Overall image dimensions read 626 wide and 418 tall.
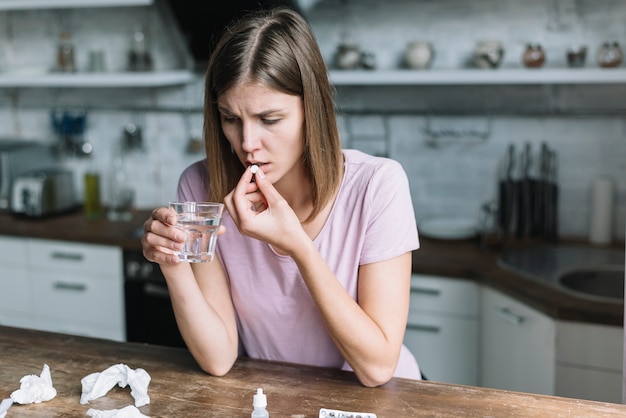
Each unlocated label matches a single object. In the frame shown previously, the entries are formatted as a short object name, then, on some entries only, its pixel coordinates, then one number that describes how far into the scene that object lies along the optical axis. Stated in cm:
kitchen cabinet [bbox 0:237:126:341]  341
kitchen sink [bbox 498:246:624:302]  280
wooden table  145
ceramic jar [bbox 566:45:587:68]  304
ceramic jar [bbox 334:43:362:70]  333
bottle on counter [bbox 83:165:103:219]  388
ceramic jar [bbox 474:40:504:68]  312
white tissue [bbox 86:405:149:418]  138
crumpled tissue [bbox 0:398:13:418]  144
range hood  321
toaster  372
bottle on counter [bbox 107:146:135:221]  392
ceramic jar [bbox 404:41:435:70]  325
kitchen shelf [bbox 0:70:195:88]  357
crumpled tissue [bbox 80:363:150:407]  150
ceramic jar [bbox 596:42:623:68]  297
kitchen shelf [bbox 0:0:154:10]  339
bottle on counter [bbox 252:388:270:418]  134
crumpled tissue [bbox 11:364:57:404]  149
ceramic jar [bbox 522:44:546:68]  308
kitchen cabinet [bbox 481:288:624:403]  241
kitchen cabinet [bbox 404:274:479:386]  287
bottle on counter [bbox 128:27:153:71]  378
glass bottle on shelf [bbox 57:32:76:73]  395
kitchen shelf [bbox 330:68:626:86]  296
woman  157
